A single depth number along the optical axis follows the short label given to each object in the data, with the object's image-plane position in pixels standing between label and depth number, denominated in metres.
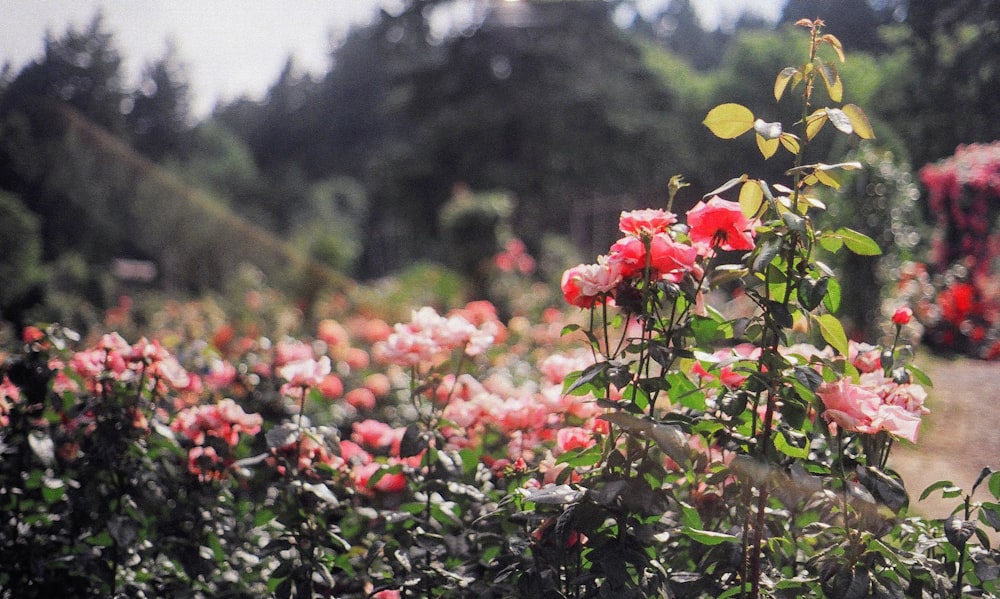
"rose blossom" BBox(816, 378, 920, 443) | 1.04
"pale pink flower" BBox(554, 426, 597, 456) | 1.30
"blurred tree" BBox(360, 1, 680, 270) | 9.95
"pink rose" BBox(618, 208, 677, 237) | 1.10
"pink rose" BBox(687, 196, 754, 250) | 1.08
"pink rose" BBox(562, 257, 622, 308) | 1.09
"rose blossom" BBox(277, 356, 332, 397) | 1.47
